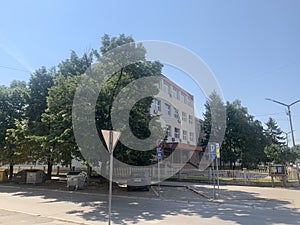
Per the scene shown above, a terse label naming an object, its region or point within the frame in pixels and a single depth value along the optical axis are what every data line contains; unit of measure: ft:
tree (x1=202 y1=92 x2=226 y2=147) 132.16
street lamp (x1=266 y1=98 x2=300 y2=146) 72.07
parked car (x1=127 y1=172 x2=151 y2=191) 56.75
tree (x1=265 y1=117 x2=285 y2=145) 197.98
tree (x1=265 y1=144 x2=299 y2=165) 66.02
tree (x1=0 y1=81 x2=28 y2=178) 75.51
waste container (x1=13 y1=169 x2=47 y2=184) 71.31
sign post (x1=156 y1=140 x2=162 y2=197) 50.11
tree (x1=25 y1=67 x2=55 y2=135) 68.19
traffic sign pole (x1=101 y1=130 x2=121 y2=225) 24.17
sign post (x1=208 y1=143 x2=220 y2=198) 49.85
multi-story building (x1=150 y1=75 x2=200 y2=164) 121.39
